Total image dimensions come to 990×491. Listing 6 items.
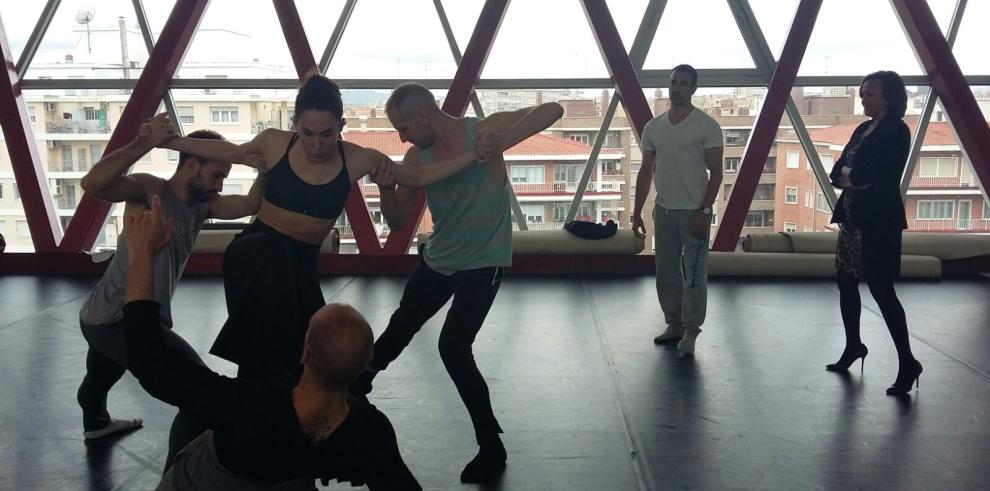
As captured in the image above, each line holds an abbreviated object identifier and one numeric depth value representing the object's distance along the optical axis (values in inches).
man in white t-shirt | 211.0
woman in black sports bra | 118.8
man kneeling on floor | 78.2
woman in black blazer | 179.0
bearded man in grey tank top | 130.7
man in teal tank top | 136.6
